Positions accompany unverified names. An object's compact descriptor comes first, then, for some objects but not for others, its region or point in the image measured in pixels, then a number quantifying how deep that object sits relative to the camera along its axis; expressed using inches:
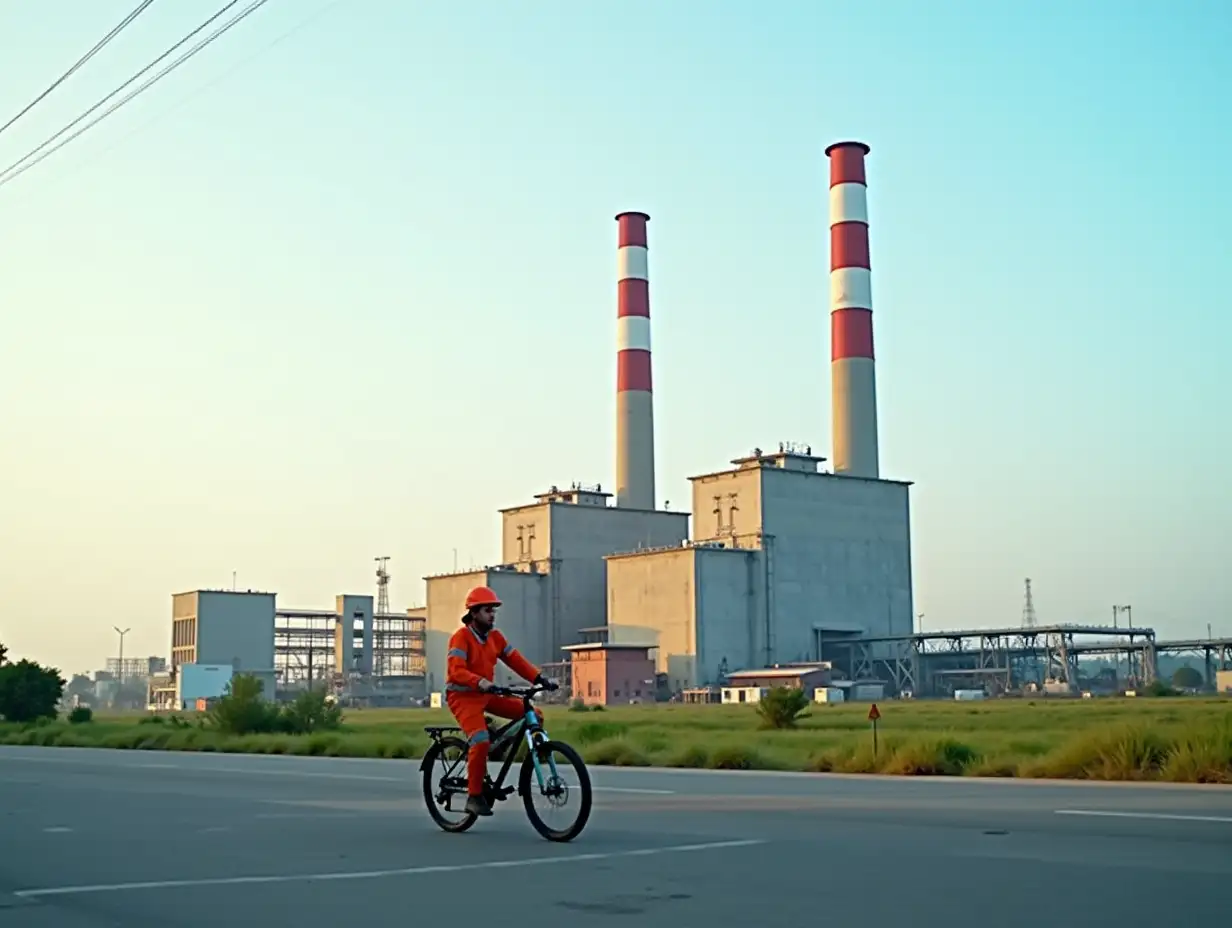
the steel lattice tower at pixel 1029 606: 5098.4
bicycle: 352.8
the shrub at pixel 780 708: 1578.5
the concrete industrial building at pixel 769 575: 3137.3
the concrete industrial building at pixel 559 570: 3629.4
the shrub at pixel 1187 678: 3780.0
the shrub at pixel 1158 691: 2866.6
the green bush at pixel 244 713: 1317.7
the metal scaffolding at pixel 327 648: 4325.8
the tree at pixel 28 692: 2017.7
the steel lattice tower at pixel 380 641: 4377.5
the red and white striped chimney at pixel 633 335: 3243.1
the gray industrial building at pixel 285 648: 3961.6
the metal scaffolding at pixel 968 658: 3164.4
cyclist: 365.7
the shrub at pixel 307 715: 1352.1
